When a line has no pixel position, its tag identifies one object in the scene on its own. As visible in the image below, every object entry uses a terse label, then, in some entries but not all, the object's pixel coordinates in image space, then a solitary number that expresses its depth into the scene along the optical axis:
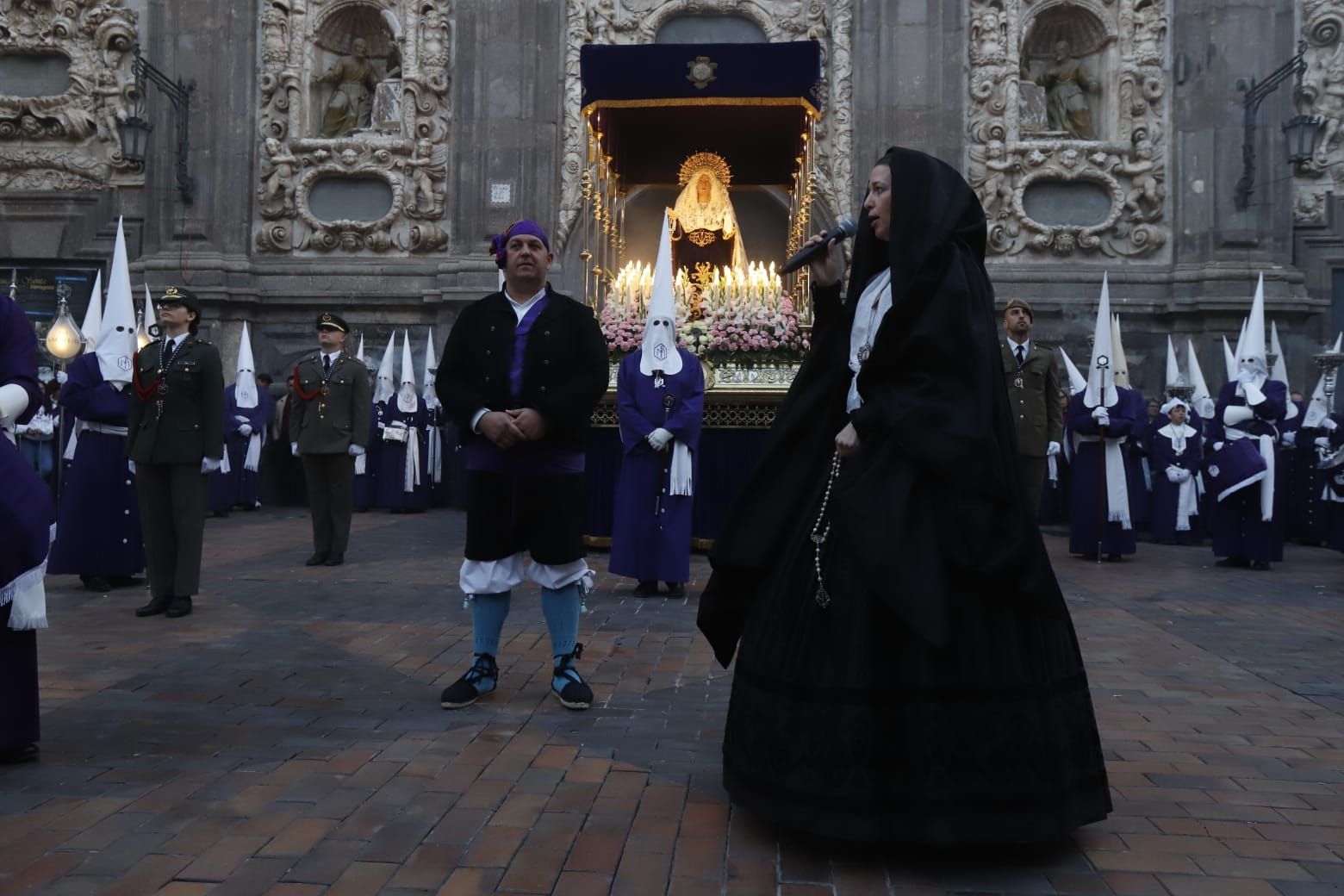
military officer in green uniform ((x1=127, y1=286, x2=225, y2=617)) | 6.86
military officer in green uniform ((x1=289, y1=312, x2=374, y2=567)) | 9.35
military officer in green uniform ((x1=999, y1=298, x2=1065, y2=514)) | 9.28
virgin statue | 12.73
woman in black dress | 2.85
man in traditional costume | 4.56
